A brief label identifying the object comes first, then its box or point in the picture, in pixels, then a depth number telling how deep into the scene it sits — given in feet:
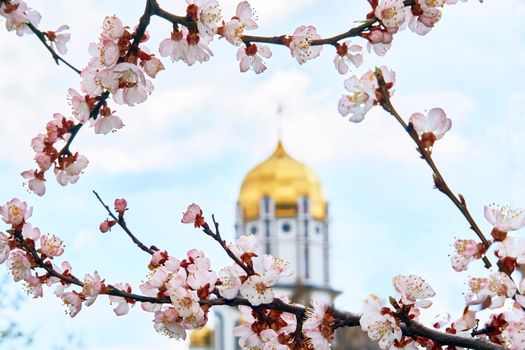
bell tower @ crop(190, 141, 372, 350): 118.73
